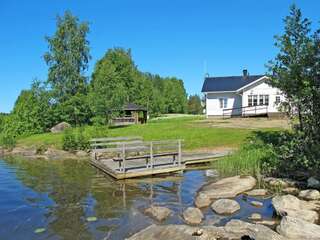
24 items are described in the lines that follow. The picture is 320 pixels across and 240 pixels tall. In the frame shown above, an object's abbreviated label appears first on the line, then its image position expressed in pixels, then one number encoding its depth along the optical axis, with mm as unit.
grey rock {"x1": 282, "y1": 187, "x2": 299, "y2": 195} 11745
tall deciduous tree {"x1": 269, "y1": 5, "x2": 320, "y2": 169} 13102
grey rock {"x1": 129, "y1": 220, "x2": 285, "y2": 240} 7383
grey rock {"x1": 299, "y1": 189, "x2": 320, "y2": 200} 10703
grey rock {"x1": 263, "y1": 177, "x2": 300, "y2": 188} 12508
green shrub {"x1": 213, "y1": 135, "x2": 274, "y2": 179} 14437
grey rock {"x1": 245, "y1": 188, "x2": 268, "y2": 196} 11702
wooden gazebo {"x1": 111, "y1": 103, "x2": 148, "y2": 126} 43812
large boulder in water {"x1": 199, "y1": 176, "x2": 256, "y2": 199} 11555
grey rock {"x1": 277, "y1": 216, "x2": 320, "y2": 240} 7343
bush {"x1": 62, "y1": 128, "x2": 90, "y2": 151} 25914
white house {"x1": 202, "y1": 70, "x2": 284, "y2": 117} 41969
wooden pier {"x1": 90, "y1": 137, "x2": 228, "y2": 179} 15398
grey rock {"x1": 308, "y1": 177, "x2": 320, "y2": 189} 11702
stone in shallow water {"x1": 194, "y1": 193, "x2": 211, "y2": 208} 10524
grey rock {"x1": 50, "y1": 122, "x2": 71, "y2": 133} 38375
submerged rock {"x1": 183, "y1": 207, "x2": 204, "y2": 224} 9016
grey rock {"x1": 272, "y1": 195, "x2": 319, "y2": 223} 8812
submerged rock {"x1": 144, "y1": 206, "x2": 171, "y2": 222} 9434
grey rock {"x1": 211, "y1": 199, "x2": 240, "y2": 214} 9766
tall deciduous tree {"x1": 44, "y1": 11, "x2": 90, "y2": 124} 43656
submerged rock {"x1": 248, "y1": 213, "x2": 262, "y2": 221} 9194
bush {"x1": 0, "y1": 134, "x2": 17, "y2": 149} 31203
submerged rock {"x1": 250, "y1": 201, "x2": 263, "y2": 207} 10453
